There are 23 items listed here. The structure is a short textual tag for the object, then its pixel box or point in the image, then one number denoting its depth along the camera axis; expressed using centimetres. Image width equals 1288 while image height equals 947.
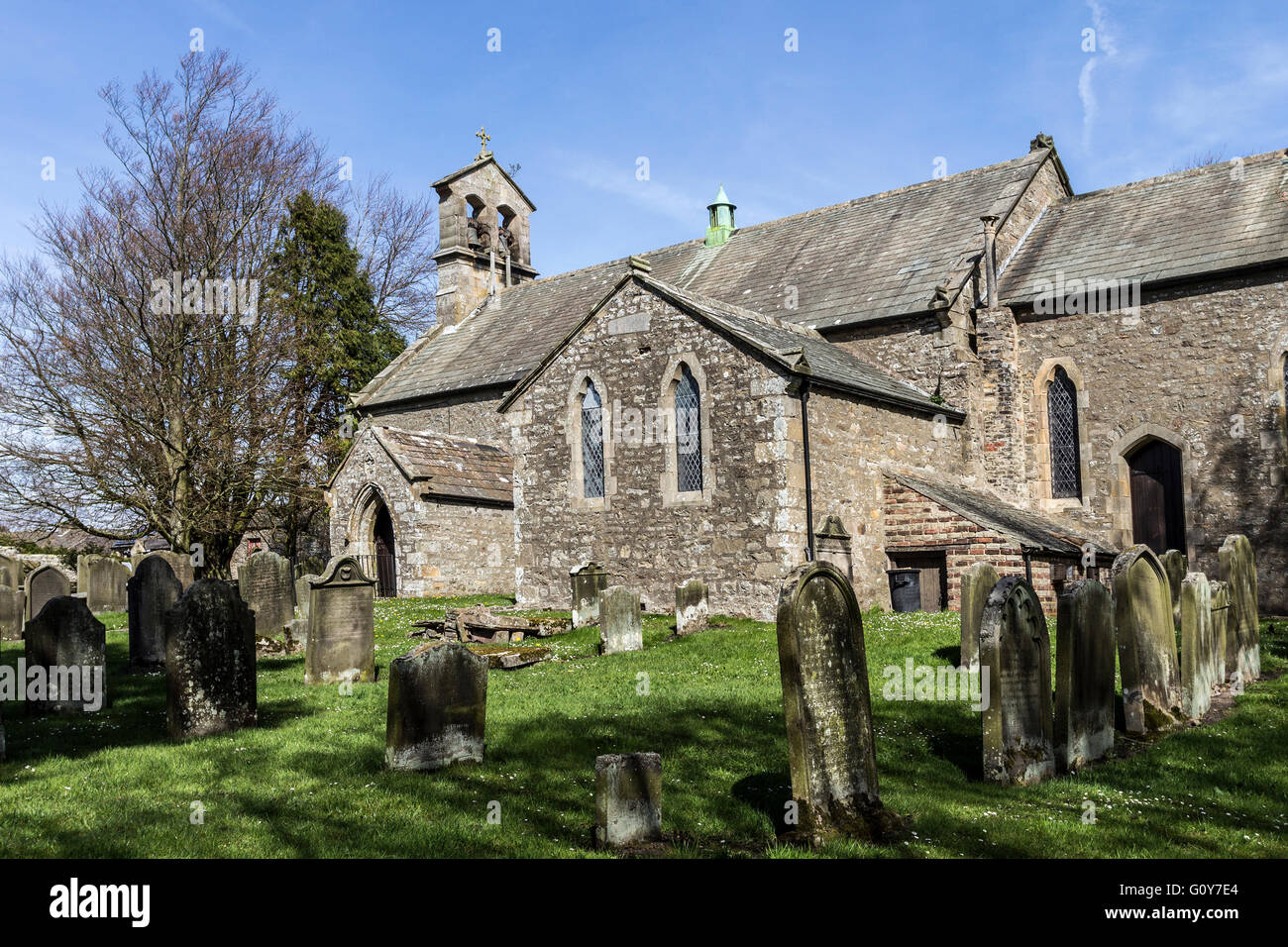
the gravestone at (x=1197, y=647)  920
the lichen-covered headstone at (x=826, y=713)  564
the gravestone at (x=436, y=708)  736
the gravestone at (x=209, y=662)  861
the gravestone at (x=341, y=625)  1112
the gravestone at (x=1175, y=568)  1151
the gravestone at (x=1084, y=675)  734
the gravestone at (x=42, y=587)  1711
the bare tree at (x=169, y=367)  2327
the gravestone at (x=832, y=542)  1570
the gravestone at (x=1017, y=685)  675
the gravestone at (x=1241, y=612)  1121
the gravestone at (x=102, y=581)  2088
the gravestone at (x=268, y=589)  1534
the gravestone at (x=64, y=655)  1004
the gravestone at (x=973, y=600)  1038
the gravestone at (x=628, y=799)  553
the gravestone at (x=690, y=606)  1478
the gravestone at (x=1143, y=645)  850
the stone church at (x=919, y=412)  1655
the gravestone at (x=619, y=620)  1359
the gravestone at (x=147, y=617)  1320
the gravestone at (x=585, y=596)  1623
